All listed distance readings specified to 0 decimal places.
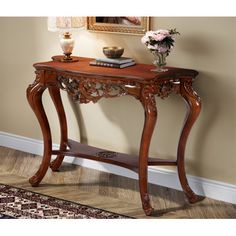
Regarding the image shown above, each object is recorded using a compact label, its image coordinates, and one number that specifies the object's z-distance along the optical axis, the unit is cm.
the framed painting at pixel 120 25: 274
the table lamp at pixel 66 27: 272
